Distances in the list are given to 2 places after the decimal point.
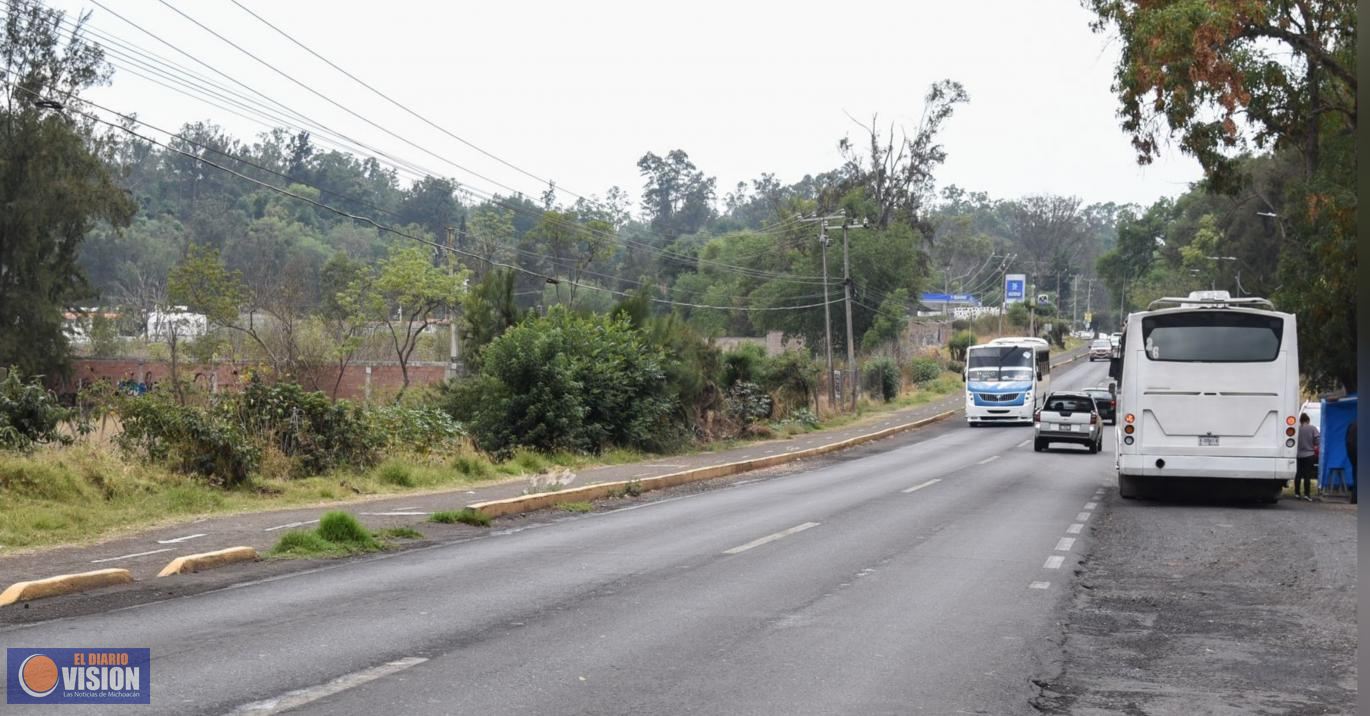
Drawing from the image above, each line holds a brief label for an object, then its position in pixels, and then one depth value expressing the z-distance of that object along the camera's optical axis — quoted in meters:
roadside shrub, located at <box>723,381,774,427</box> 40.91
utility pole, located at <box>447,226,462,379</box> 41.56
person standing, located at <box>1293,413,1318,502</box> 24.09
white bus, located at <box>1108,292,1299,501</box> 20.38
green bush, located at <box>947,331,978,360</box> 94.75
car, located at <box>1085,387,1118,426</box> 50.59
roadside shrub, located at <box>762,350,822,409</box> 50.16
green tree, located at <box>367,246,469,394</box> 63.59
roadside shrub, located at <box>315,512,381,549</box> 14.09
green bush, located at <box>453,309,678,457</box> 28.91
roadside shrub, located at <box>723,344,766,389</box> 42.50
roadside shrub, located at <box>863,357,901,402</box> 68.88
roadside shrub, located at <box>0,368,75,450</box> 17.12
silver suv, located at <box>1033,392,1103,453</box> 38.41
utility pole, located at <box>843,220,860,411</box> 54.84
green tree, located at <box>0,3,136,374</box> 49.81
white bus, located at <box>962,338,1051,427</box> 52.50
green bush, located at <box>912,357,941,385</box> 81.69
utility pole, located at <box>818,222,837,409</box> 55.72
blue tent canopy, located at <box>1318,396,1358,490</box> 23.81
